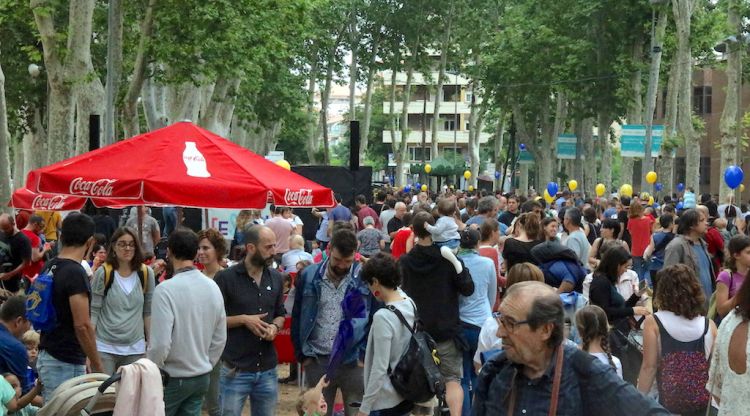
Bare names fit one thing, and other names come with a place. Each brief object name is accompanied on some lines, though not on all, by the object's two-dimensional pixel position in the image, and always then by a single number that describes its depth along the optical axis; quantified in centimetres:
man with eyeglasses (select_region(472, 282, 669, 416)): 393
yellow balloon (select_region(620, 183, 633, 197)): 3328
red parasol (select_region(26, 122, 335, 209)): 910
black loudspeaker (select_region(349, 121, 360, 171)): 2384
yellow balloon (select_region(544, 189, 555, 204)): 3563
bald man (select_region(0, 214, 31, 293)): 1384
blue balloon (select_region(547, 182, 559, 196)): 3719
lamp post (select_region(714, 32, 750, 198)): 3256
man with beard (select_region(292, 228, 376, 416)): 773
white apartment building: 11725
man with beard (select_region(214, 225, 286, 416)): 759
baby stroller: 541
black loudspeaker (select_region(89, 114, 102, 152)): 1775
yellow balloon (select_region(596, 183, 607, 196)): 3981
